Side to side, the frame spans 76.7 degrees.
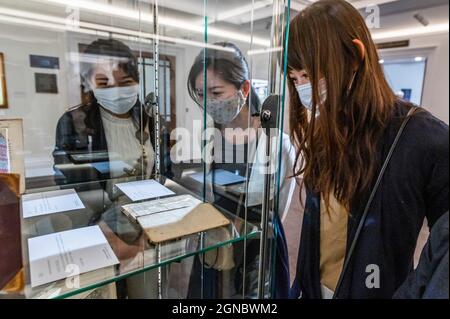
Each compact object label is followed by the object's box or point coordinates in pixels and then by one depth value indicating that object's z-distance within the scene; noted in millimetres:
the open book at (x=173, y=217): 553
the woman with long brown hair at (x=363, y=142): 441
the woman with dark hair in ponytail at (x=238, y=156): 630
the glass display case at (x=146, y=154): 516
